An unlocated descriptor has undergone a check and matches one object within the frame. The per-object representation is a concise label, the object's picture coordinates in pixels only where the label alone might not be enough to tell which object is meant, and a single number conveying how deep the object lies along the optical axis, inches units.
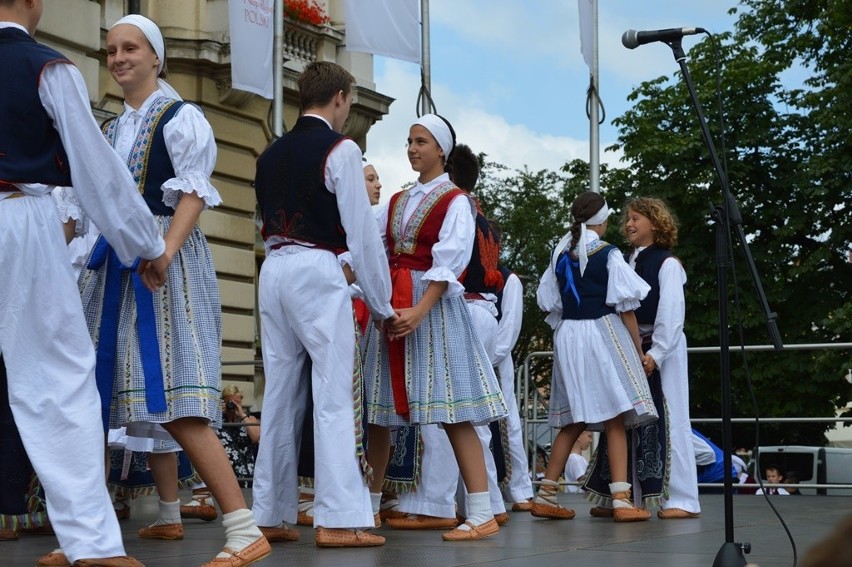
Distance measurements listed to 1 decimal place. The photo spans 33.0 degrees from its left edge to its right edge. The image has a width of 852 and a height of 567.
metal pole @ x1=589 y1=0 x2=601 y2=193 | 832.3
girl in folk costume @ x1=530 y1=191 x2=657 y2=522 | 329.4
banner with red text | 703.7
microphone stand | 203.9
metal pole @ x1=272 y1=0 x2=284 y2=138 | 698.2
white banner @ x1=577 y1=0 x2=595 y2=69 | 828.0
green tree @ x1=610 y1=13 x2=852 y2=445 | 1095.0
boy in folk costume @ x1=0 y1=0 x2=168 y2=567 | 165.2
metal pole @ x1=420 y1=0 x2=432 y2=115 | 748.0
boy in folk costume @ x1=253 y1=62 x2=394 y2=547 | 227.8
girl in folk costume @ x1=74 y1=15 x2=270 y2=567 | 194.5
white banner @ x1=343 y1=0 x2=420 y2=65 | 729.6
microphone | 224.8
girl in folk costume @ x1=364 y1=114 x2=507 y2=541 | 256.1
